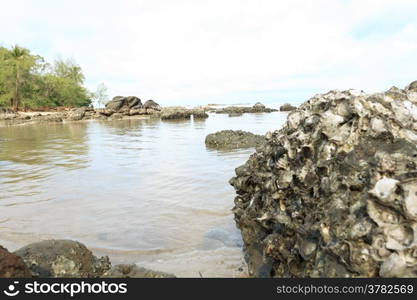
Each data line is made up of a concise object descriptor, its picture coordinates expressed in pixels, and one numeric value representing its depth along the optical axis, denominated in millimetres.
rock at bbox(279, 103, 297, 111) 51031
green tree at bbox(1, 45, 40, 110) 53719
